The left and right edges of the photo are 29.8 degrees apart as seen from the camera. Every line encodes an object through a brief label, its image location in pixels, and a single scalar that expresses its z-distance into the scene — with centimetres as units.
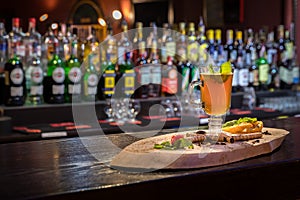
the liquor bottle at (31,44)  347
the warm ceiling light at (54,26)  361
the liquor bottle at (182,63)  393
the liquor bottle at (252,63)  428
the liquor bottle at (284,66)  448
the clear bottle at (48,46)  353
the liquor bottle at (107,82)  359
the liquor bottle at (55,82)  345
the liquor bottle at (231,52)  417
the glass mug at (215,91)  164
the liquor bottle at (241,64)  419
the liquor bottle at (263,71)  430
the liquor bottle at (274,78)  442
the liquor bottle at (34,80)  338
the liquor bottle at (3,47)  338
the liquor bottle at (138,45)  390
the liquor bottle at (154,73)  380
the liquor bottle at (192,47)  404
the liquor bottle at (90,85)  353
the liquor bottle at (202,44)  405
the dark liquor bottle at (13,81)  329
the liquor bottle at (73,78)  349
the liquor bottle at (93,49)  362
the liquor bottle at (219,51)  411
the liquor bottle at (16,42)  342
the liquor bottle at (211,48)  411
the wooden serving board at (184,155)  138
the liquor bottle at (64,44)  356
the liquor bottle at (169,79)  386
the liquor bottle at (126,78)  363
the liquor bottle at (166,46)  394
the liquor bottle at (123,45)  374
